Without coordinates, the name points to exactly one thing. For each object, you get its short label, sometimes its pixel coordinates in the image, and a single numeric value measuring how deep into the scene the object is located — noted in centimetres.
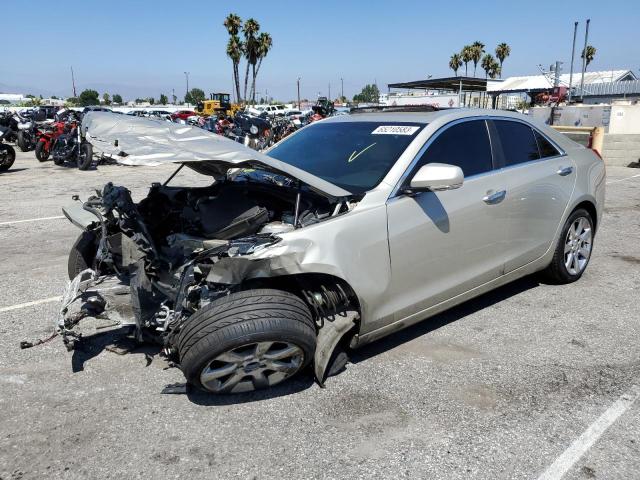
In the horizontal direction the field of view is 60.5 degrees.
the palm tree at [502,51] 7594
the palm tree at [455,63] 8263
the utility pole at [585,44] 3816
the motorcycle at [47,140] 1550
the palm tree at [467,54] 7750
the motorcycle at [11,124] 1752
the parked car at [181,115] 3603
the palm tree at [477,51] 7750
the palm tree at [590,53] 7800
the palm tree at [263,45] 6475
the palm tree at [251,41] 6354
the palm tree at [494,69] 7869
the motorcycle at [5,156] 1355
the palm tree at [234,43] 6275
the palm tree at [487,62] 7900
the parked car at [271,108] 5182
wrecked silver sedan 294
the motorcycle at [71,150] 1388
